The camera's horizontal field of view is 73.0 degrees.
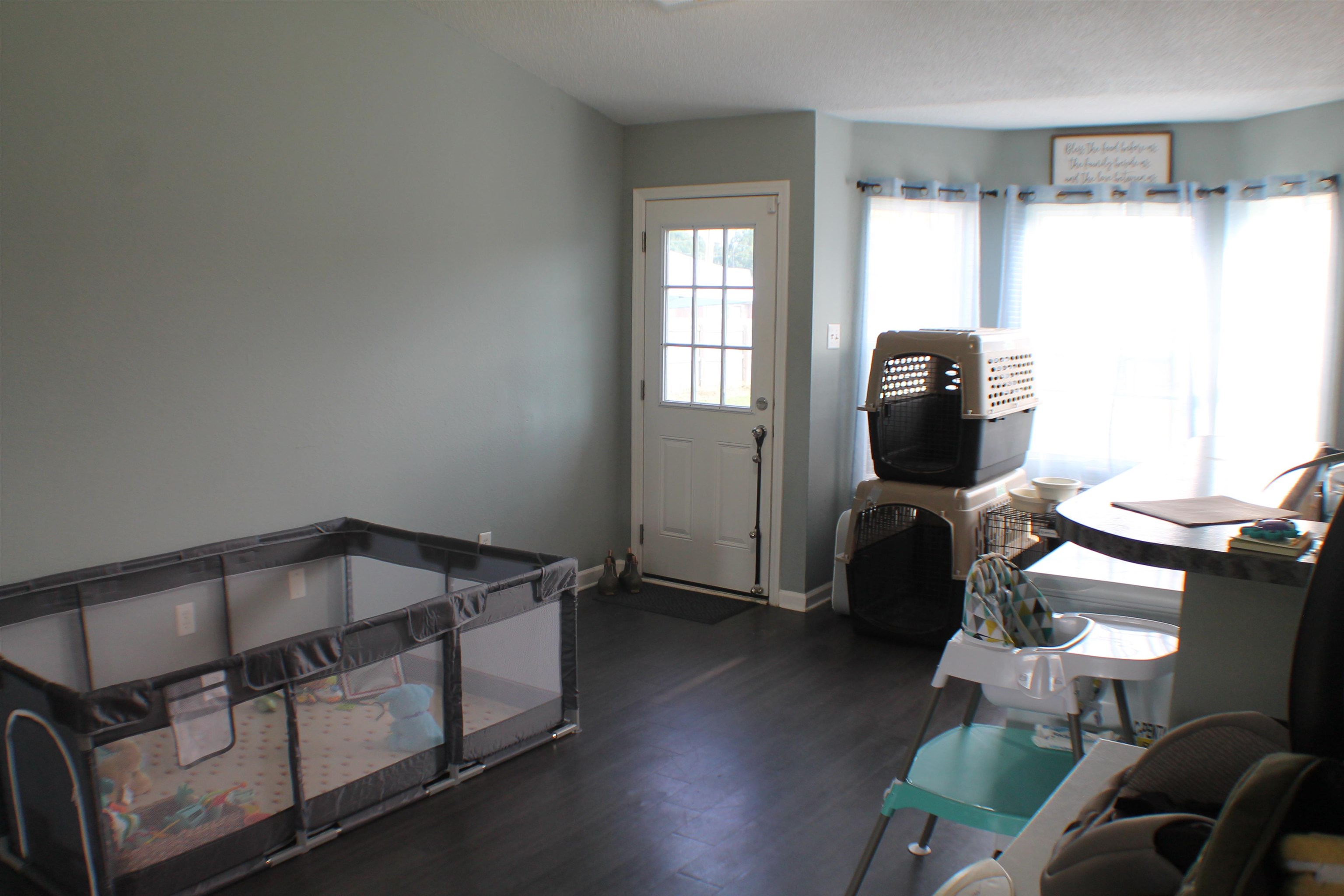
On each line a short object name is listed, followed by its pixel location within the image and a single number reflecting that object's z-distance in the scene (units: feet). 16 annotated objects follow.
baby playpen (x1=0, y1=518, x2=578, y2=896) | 6.61
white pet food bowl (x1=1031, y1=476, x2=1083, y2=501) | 12.24
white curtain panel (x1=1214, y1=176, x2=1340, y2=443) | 12.80
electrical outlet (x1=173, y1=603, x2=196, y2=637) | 9.27
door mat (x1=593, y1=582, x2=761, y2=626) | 13.93
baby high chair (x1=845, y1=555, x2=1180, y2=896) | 5.22
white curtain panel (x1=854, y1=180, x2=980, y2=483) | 14.46
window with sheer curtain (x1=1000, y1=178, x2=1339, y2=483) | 13.04
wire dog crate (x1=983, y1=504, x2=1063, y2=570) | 12.38
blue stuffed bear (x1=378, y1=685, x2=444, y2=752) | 8.42
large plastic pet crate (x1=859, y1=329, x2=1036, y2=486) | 11.81
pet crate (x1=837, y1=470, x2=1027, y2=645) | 11.94
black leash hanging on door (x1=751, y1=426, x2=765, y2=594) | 14.37
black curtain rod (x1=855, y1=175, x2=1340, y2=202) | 13.33
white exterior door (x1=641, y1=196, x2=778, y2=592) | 14.32
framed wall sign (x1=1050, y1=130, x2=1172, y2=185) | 14.14
